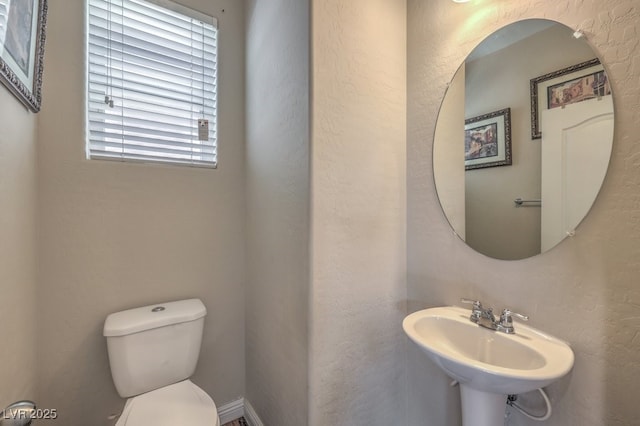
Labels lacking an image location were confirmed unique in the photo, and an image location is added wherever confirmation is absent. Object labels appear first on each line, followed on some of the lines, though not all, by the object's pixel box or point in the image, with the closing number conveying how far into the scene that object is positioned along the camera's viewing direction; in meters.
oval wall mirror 0.81
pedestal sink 0.70
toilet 1.04
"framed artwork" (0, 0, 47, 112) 0.79
